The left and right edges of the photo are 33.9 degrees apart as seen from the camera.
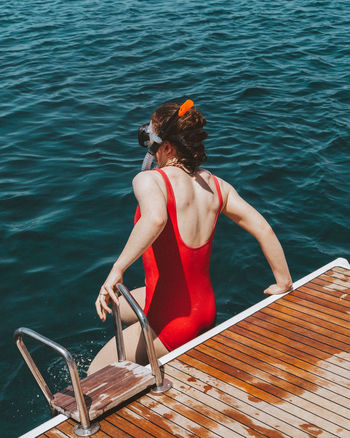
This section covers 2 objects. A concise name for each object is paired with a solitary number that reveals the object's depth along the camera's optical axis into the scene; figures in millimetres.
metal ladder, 3635
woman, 3691
